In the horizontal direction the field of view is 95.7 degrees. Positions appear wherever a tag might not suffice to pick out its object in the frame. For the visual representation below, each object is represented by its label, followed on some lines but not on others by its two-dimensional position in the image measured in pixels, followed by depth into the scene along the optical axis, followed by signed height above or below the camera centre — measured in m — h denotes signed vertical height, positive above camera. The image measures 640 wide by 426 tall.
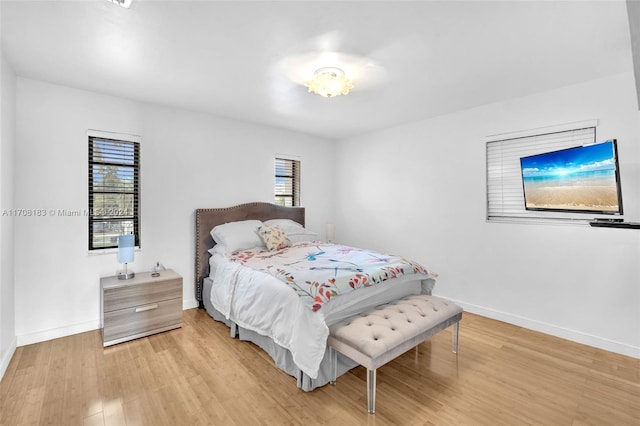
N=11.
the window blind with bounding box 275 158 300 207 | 4.84 +0.59
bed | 2.13 -0.71
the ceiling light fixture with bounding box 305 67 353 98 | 2.53 +1.18
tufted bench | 1.93 -0.85
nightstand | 2.78 -0.90
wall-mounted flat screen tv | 2.41 +0.32
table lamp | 3.00 -0.34
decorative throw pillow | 3.71 -0.28
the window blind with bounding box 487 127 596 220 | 3.06 +0.58
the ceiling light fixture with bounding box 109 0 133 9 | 1.72 +1.29
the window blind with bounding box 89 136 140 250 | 3.18 +0.31
